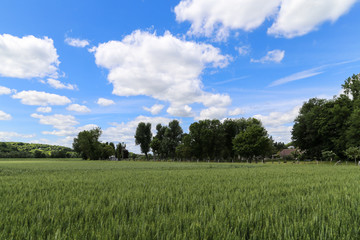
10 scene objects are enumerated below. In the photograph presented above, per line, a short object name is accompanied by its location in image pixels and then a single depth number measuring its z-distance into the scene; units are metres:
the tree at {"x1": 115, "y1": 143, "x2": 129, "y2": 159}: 121.40
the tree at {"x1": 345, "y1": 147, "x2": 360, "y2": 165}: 38.23
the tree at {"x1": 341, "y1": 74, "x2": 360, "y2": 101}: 53.91
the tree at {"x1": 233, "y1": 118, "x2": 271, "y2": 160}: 62.31
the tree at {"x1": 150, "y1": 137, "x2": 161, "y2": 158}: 91.12
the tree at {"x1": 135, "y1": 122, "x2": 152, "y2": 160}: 96.44
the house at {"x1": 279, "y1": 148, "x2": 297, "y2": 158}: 119.41
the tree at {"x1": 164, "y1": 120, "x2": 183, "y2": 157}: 88.62
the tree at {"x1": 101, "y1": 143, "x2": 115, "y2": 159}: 108.66
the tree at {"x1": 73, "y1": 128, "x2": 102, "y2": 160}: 98.88
